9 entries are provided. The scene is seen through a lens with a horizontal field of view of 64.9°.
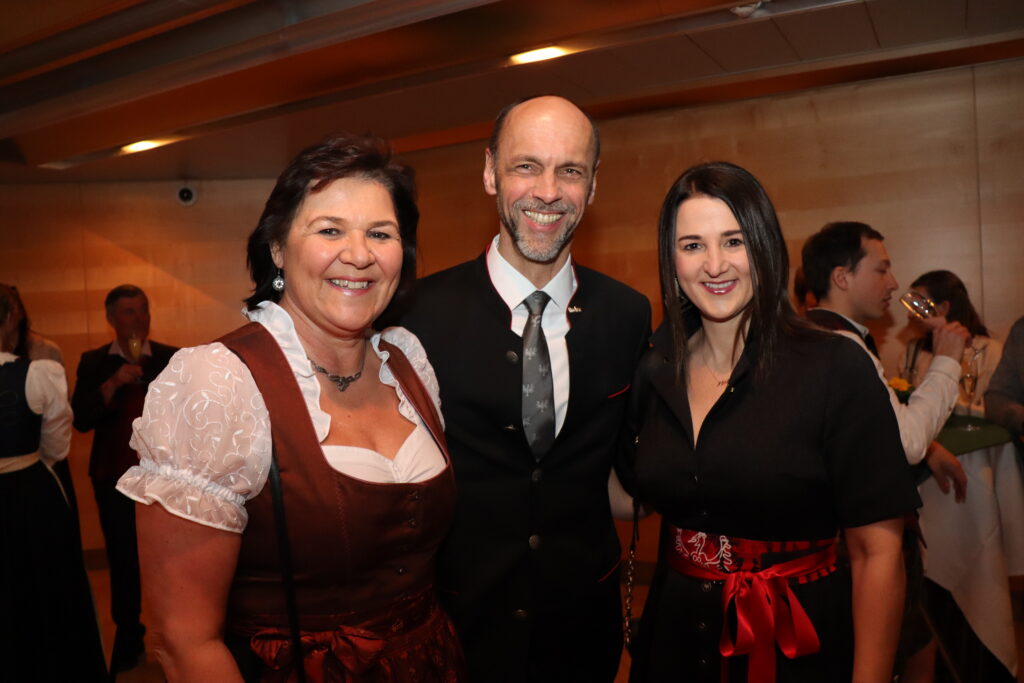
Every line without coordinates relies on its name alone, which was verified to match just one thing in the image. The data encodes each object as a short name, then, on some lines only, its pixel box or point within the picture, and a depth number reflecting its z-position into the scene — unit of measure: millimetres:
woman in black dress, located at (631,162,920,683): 1796
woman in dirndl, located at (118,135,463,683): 1472
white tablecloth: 3432
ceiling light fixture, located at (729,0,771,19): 3859
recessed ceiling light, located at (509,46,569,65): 4323
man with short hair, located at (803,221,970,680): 2645
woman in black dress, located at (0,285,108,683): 3879
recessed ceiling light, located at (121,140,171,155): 6152
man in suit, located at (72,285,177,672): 4535
